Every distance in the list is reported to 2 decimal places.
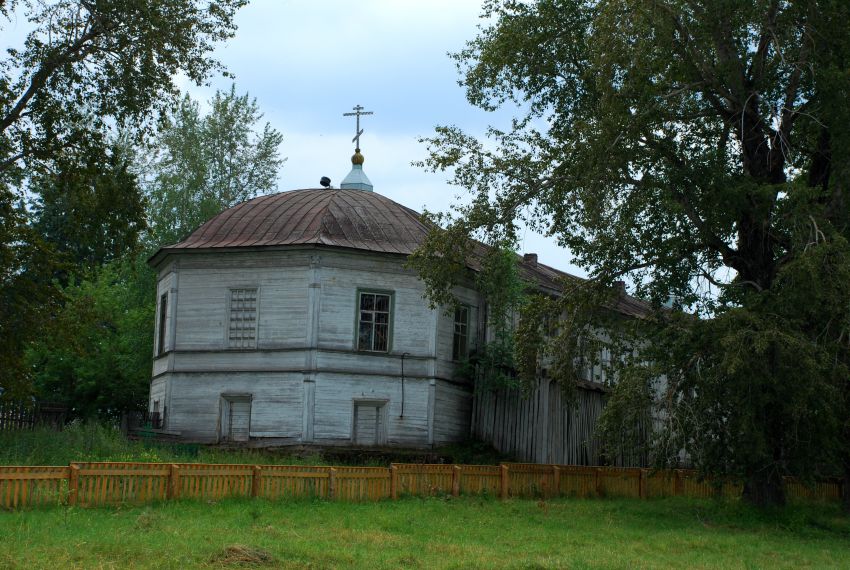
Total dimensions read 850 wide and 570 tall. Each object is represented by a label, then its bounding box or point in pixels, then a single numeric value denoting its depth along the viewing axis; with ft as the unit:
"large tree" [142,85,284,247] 153.28
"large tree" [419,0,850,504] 63.46
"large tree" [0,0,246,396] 68.64
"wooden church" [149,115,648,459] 96.07
